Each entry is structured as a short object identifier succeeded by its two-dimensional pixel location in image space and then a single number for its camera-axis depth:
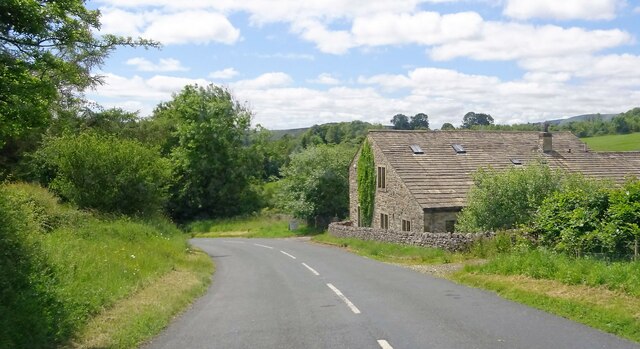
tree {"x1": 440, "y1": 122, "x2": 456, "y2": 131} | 130.38
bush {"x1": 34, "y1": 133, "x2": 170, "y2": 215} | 23.73
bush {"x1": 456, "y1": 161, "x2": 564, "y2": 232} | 24.50
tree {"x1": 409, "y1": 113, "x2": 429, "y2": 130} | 144.12
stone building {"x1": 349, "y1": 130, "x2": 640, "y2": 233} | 31.94
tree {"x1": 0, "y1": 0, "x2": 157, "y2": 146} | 8.84
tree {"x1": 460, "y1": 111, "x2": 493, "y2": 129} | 143.50
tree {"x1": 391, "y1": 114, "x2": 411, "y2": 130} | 144.62
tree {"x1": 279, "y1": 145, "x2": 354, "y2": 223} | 51.22
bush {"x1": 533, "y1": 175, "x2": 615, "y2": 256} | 15.52
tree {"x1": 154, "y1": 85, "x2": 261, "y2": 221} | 65.88
